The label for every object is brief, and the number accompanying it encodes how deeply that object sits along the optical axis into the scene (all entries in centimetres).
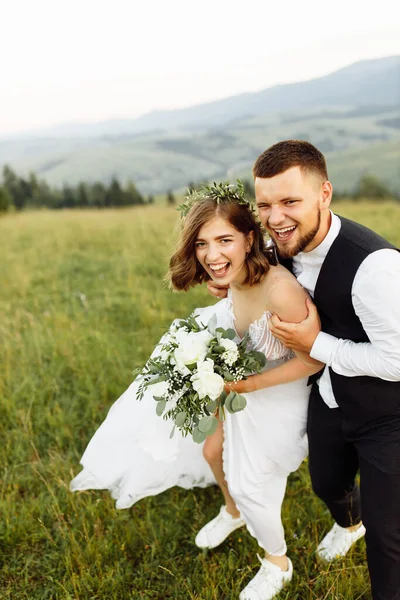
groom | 209
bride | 254
